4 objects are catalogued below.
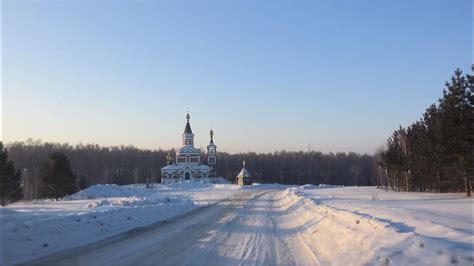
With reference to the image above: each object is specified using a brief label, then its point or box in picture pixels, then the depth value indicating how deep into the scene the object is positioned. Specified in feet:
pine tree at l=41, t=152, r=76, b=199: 159.63
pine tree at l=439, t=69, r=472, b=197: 107.05
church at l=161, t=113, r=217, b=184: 377.71
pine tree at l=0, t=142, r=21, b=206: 142.92
